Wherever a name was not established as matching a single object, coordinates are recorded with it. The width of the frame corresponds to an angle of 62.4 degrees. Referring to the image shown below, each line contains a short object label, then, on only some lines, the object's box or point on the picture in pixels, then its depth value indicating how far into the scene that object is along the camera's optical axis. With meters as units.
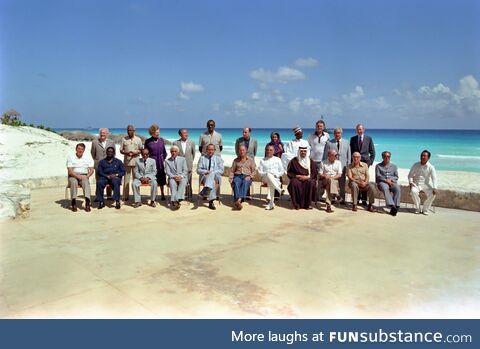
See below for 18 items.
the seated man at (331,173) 6.22
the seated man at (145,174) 6.30
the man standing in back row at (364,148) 6.61
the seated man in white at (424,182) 5.97
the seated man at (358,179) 6.18
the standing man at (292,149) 6.90
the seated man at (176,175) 6.17
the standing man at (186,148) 6.73
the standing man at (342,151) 6.55
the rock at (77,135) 27.16
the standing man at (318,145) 6.73
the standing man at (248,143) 6.80
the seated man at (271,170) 6.42
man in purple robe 6.26
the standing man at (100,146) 6.49
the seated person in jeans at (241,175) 6.23
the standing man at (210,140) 6.83
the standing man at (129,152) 6.63
